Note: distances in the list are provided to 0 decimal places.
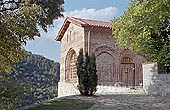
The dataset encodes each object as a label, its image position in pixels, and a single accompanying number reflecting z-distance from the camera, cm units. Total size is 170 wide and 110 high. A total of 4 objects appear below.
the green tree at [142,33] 1187
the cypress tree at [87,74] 1258
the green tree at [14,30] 494
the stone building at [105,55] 1953
